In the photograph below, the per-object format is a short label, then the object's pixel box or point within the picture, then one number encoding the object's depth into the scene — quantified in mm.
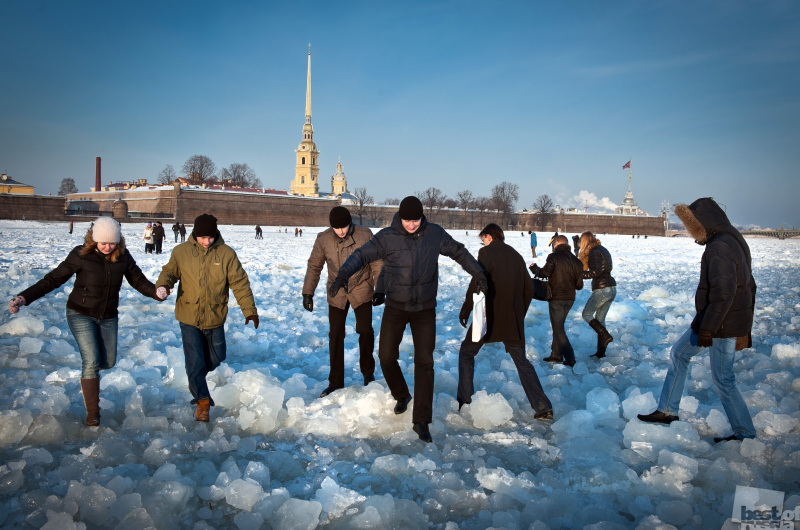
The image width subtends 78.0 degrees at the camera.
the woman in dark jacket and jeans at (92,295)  3652
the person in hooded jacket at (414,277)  3746
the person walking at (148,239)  17797
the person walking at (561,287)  5695
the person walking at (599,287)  6102
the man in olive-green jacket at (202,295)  3873
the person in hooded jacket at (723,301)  3385
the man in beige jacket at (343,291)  4637
